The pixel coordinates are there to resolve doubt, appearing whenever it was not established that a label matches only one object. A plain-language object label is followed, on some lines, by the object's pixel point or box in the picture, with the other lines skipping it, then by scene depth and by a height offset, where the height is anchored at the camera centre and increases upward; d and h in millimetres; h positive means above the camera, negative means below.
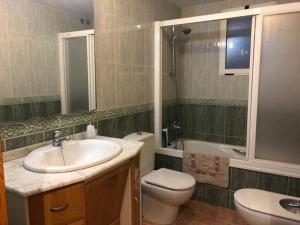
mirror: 1375 +158
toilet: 2088 -925
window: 3047 +483
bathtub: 2880 -864
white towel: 2436 -893
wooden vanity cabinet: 1070 -612
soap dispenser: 1856 -379
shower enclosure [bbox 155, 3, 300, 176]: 2131 -44
